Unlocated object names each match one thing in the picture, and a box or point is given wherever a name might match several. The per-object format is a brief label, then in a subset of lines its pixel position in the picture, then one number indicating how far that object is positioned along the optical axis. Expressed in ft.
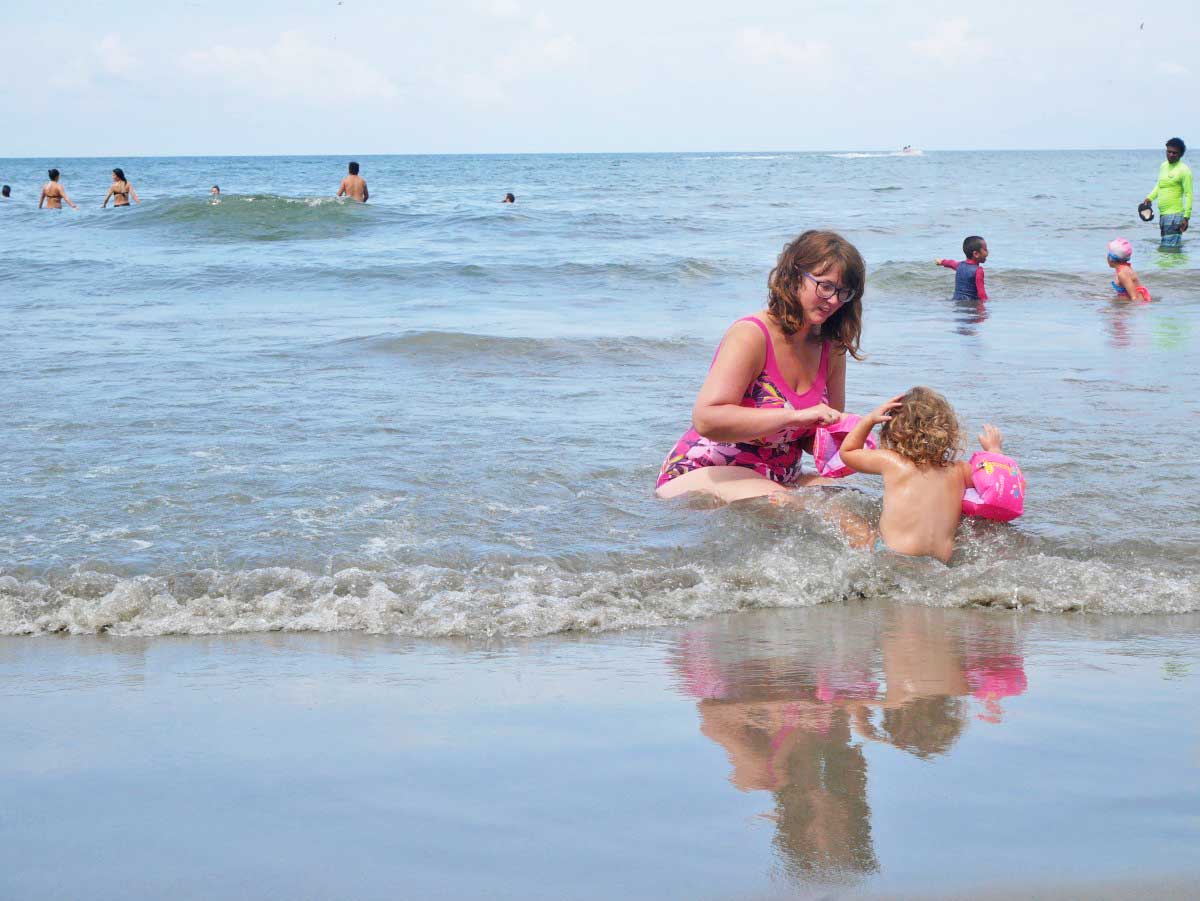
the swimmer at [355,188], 85.71
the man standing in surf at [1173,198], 56.03
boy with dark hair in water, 44.78
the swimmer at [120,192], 84.74
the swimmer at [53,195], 89.71
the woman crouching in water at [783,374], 14.92
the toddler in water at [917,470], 15.42
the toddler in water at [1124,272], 45.96
